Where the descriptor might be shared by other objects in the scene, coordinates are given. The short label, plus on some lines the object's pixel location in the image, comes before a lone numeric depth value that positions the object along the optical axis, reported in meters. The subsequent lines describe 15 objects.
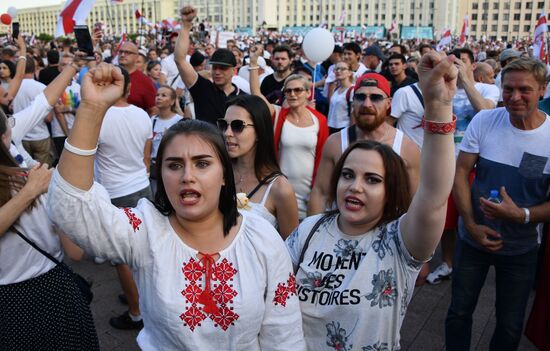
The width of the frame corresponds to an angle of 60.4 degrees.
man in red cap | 3.34
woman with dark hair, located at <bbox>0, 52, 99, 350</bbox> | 2.12
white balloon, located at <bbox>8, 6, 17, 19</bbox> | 14.65
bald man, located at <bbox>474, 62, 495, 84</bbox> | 5.96
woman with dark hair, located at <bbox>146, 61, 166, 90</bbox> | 8.90
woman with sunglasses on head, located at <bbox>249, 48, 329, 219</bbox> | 4.01
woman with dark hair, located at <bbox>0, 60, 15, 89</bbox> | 6.53
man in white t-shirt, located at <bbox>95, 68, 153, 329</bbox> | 3.81
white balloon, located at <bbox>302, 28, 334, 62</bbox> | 6.43
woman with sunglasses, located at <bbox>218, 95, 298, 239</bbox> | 2.71
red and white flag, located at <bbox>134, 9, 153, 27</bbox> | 25.95
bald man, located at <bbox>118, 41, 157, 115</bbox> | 6.21
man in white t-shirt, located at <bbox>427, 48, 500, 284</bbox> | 4.29
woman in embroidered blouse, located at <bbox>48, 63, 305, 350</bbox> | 1.45
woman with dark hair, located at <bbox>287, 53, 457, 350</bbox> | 1.63
